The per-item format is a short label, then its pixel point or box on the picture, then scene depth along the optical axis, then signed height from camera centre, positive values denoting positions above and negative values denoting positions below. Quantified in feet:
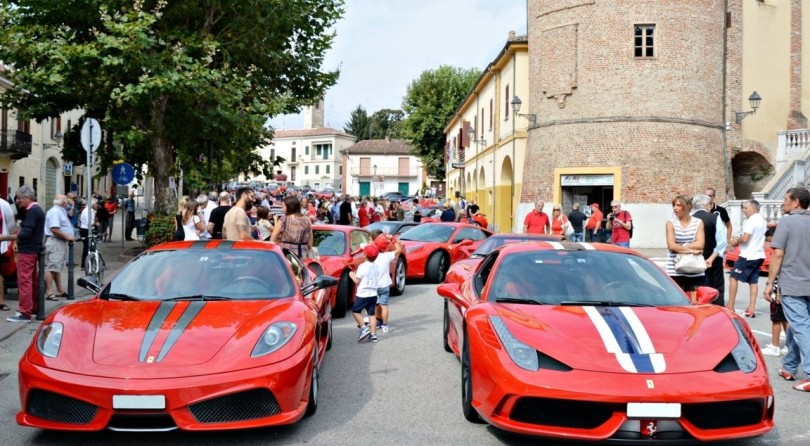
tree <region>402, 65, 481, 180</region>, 214.28 +32.10
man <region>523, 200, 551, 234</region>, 56.95 -1.08
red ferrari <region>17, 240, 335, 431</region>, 14.52 -3.25
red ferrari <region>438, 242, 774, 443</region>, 14.05 -3.21
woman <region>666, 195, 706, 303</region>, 27.35 -1.11
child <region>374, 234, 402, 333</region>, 29.30 -2.77
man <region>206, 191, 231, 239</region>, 40.55 -0.56
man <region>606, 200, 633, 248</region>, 53.16 -1.27
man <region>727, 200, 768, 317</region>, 33.88 -1.96
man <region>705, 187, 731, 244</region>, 36.44 -0.20
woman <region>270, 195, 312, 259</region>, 33.30 -1.13
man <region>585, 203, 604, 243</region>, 66.74 -1.25
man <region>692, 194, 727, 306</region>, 29.91 -1.43
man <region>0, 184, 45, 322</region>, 31.17 -1.91
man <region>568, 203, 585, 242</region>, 67.41 -1.35
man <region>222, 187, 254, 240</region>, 35.40 -0.93
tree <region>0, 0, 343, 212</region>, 53.52 +11.01
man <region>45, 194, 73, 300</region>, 37.22 -1.80
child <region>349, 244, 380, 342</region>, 28.45 -3.23
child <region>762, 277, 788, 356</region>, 23.94 -4.05
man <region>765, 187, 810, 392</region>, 21.31 -1.82
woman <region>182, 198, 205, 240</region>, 38.70 -0.92
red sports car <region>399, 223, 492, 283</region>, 49.60 -2.76
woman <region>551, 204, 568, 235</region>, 59.67 -1.20
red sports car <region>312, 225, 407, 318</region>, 34.30 -2.37
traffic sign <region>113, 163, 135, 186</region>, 62.54 +2.82
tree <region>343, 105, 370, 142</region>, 409.90 +46.82
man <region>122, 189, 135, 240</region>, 85.51 -1.78
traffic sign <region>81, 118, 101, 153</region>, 40.65 +3.97
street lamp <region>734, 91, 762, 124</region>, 88.05 +13.22
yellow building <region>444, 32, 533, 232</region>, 111.34 +12.95
